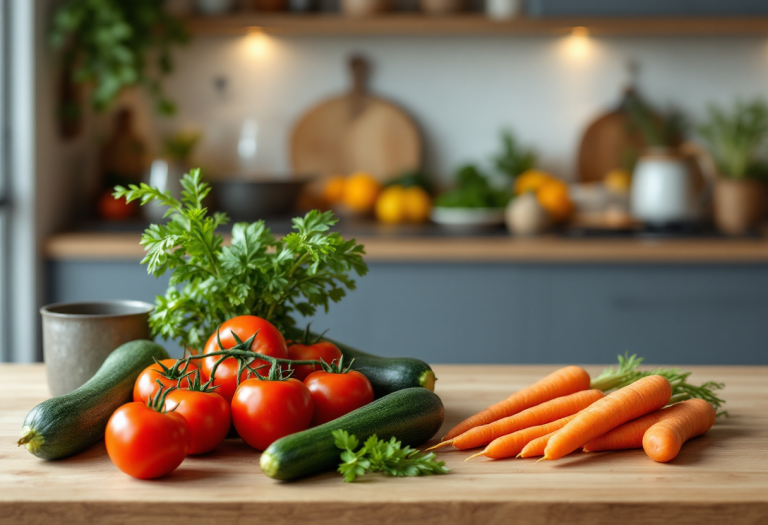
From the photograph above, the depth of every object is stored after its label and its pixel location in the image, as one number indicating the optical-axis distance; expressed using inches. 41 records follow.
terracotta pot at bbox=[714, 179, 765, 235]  110.9
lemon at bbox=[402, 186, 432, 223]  112.7
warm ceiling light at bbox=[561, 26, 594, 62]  124.3
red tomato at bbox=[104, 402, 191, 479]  32.8
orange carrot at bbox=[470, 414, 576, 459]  36.7
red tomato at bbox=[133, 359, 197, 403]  37.0
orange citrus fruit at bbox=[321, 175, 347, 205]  120.0
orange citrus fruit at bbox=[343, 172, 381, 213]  116.0
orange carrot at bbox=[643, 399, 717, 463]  36.3
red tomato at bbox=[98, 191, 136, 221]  113.7
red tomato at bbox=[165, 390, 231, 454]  35.2
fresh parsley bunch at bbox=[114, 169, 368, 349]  41.1
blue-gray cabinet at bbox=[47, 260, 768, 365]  98.7
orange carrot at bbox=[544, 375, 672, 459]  36.5
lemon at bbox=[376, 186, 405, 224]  112.0
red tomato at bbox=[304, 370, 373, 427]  37.6
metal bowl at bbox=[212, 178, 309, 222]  110.1
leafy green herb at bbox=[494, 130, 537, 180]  122.5
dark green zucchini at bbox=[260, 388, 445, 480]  33.0
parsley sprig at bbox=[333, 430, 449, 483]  33.7
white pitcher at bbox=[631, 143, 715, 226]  107.0
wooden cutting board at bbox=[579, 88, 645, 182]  123.4
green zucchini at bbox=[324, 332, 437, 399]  40.8
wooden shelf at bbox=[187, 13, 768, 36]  112.6
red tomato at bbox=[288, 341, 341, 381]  40.2
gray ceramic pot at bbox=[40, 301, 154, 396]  43.6
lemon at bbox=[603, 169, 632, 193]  117.8
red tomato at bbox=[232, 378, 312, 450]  35.4
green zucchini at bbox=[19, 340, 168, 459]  34.9
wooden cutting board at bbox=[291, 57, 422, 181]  125.2
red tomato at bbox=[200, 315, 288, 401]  38.1
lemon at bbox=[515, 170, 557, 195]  115.9
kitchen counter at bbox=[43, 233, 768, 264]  97.4
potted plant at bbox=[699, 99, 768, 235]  111.2
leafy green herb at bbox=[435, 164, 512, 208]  108.0
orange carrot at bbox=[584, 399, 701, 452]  37.9
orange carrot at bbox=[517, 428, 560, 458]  36.7
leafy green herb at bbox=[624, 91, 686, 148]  120.0
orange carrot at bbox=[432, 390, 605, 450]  38.0
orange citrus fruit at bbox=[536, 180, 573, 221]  111.8
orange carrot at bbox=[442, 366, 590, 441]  40.8
